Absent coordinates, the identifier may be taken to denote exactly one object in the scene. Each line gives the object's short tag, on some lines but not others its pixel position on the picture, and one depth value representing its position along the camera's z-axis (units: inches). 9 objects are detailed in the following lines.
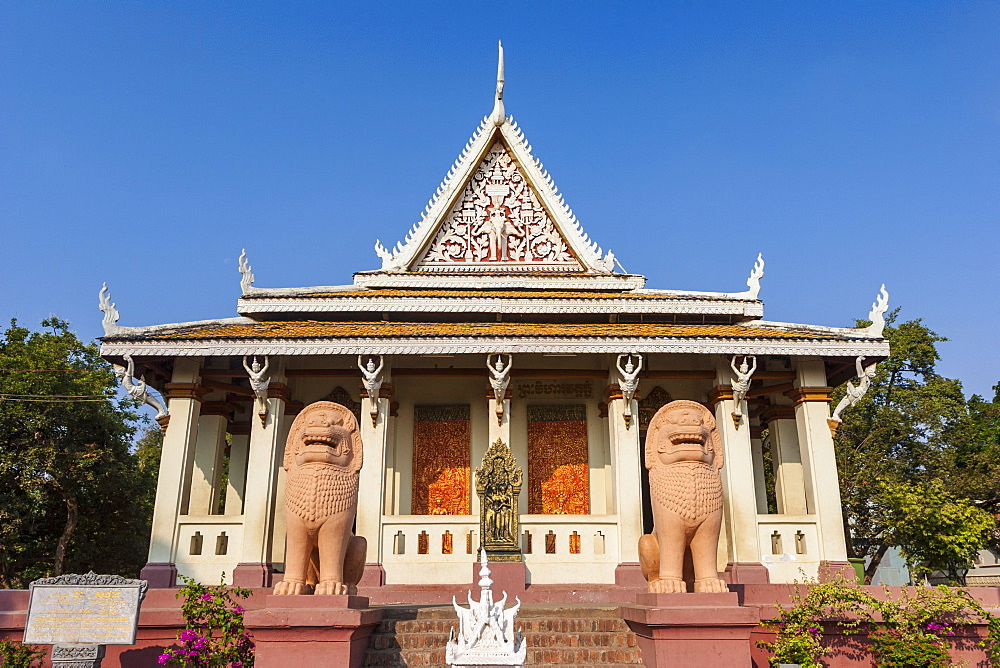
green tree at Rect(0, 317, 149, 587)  596.1
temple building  422.9
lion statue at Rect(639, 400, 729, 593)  276.8
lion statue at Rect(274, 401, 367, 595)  268.8
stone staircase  284.7
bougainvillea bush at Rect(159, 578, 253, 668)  279.4
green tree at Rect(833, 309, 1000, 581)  729.6
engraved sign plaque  255.1
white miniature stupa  192.1
